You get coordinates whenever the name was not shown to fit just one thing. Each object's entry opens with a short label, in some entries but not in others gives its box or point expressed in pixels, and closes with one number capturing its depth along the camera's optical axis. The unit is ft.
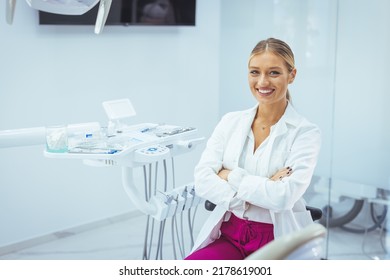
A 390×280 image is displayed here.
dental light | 5.12
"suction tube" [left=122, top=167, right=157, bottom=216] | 7.23
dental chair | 3.11
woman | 5.76
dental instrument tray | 6.64
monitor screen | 9.60
